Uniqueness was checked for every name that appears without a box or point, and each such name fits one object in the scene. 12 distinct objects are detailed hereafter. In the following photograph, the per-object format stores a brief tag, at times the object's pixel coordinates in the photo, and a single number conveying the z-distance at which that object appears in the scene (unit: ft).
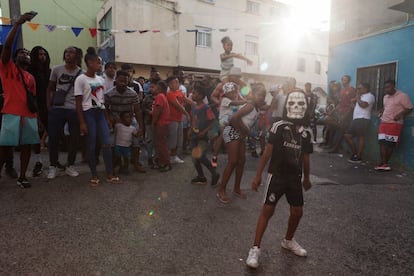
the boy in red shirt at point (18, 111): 14.44
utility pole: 27.06
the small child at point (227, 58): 20.83
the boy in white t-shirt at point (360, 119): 25.98
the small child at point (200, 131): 16.99
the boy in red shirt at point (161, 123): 19.56
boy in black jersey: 9.53
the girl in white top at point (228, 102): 15.62
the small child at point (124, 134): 18.31
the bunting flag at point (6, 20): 28.06
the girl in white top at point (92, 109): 15.33
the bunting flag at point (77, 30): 33.05
